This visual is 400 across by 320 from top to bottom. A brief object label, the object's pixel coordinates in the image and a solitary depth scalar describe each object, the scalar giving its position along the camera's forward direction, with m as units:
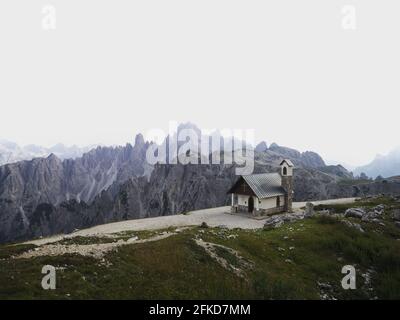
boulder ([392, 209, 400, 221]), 51.82
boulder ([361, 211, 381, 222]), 47.94
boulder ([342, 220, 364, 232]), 42.06
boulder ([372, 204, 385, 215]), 55.81
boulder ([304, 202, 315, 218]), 52.53
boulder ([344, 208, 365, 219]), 50.91
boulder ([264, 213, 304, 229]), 48.31
